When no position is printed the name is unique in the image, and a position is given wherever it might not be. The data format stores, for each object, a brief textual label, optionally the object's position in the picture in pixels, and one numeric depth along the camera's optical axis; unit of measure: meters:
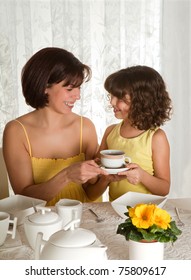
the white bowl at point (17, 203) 0.97
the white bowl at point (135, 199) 0.96
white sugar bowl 0.73
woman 1.20
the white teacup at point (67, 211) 0.84
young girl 1.28
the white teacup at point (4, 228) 0.79
